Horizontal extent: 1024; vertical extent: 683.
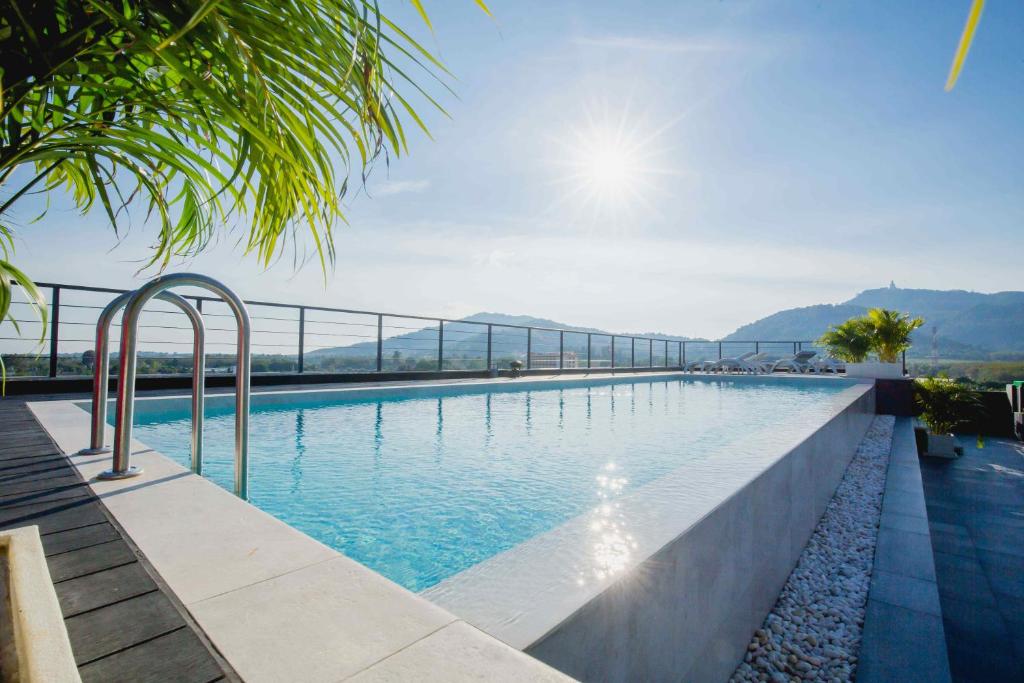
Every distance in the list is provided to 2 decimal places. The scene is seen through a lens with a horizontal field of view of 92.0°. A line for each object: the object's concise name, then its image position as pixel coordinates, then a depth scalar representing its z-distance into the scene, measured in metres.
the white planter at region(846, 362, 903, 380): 8.83
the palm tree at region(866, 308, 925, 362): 9.37
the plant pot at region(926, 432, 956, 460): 4.96
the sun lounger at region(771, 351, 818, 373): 12.47
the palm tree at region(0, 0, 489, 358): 0.69
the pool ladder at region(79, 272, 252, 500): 1.60
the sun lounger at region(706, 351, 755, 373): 13.09
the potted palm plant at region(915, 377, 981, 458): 5.02
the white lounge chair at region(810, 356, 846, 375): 11.91
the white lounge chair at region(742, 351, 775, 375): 12.80
